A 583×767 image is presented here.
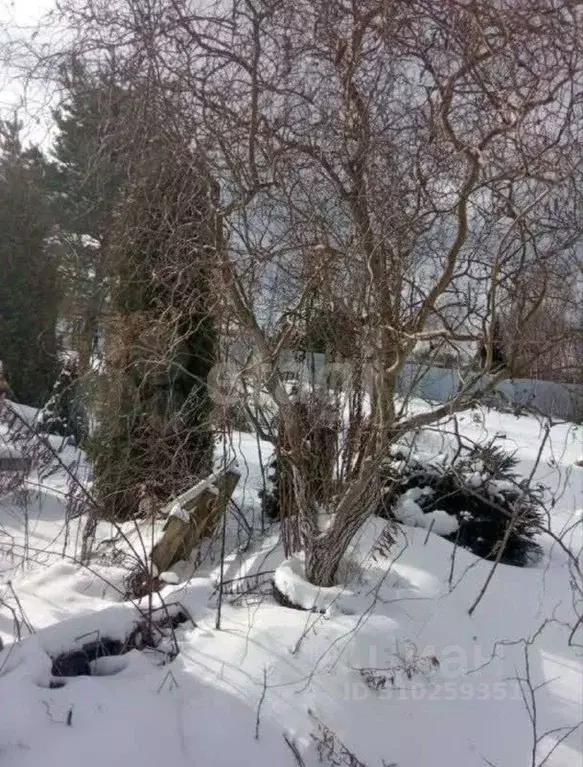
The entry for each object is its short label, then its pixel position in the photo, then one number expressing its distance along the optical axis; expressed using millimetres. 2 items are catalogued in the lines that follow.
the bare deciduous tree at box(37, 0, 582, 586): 2920
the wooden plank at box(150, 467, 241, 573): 4215
